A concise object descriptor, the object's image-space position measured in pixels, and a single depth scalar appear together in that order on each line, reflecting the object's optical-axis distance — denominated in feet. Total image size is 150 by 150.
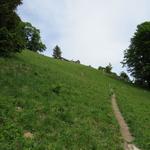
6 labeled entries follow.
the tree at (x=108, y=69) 104.62
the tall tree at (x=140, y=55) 81.59
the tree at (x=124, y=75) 95.04
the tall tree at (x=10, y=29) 42.82
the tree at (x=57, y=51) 185.31
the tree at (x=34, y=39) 131.19
